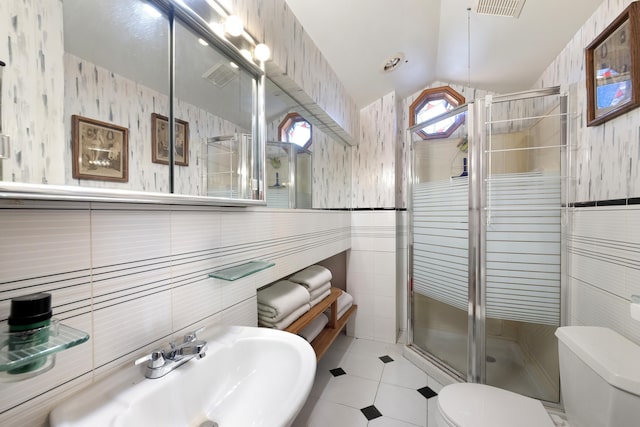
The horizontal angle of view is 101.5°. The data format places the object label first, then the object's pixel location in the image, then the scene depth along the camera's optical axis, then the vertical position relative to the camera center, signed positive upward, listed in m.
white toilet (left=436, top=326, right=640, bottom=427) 0.86 -0.69
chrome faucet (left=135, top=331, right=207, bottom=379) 0.69 -0.41
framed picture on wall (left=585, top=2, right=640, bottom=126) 1.12 +0.67
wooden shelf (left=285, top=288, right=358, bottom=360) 1.54 -0.87
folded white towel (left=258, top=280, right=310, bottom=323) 1.34 -0.49
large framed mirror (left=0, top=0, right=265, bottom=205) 0.55 +0.29
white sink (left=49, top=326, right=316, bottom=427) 0.57 -0.47
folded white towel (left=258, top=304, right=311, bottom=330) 1.34 -0.60
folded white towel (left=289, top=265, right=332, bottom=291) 1.75 -0.47
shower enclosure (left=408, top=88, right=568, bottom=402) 1.68 -0.21
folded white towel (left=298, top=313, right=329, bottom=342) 1.79 -0.85
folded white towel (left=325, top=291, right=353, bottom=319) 2.25 -0.84
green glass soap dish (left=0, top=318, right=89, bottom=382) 0.42 -0.23
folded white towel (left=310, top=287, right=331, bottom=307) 1.76 -0.62
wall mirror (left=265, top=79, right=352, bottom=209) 1.61 +0.36
